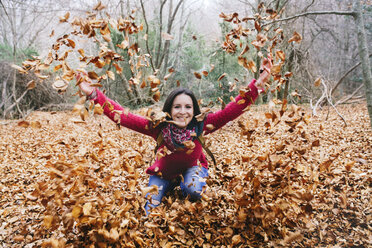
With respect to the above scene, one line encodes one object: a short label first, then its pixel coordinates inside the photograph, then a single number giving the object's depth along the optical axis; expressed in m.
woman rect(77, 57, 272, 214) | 1.76
